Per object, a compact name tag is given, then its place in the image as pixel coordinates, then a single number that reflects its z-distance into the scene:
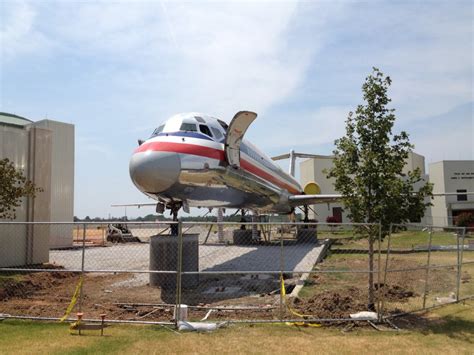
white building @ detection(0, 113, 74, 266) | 16.48
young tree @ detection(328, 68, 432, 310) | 9.10
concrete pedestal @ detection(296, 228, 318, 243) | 25.43
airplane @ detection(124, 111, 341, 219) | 11.40
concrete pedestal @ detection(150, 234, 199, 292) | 11.48
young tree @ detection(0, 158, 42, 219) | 11.69
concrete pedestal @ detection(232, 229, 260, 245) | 25.07
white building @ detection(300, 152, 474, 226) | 49.62
